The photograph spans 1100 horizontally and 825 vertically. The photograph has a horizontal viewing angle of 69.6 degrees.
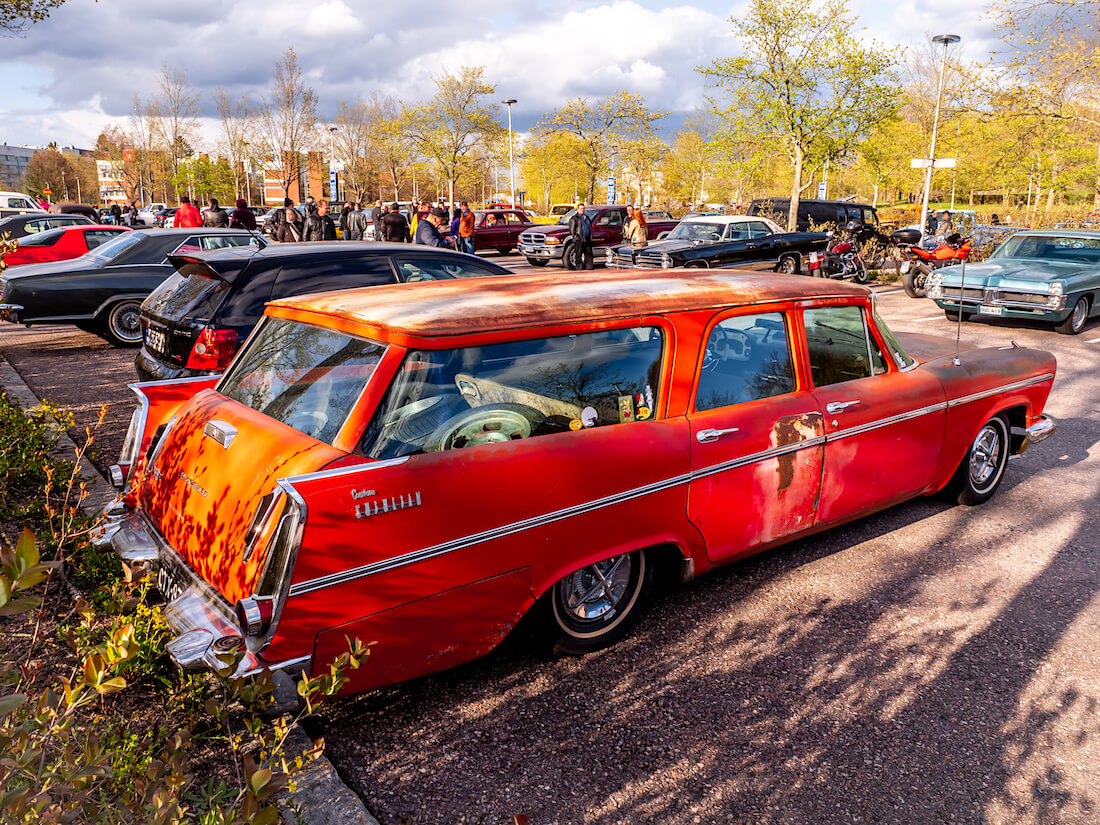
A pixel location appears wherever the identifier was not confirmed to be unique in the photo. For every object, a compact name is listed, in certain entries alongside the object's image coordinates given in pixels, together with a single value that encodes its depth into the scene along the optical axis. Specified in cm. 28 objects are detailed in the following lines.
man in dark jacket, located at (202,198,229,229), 1667
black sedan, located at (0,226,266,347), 1050
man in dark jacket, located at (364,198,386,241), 1899
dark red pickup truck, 2205
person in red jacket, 1656
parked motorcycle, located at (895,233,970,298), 1550
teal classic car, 1201
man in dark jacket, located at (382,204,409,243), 1609
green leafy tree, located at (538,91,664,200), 4784
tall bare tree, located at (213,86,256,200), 5334
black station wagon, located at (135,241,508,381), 613
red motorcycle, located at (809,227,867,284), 1786
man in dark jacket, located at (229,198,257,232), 1895
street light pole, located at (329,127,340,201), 3890
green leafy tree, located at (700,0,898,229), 2539
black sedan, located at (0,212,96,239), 1822
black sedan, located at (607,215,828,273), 1683
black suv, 2633
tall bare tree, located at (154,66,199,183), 4694
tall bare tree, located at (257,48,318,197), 3800
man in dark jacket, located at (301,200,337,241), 1652
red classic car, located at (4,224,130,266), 1447
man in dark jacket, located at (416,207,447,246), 1529
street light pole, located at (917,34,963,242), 2289
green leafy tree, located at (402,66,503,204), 5109
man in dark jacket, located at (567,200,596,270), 1691
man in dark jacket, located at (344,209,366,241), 2044
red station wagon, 268
